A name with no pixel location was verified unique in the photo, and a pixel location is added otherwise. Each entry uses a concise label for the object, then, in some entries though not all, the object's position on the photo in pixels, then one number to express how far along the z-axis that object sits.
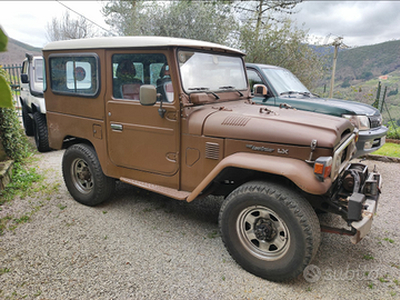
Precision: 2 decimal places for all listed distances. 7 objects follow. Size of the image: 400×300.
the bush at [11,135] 5.28
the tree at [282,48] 12.06
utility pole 10.15
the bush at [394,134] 8.66
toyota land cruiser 2.54
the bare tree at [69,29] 18.80
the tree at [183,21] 12.21
